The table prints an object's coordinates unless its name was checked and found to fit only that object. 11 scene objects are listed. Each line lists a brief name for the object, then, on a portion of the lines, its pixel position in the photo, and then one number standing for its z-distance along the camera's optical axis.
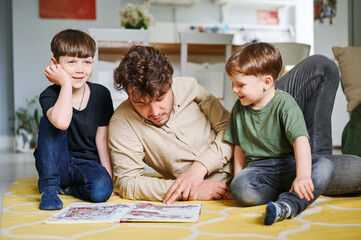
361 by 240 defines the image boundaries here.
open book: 1.26
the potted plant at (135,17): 3.46
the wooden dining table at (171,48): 3.05
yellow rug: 1.13
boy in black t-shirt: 1.55
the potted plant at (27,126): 4.57
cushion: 2.23
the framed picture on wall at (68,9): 4.71
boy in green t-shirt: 1.42
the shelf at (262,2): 6.50
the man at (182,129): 1.47
